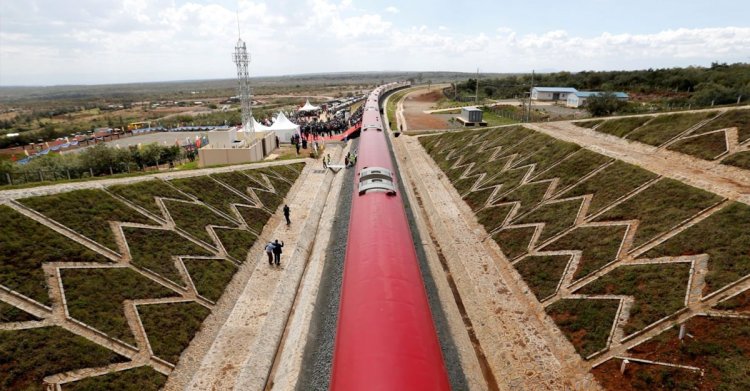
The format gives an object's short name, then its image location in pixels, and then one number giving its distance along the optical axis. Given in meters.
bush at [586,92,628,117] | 51.44
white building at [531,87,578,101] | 87.99
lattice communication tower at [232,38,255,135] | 45.12
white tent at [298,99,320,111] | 84.90
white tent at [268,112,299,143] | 52.97
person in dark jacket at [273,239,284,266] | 21.06
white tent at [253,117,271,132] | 51.71
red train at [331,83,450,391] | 8.29
